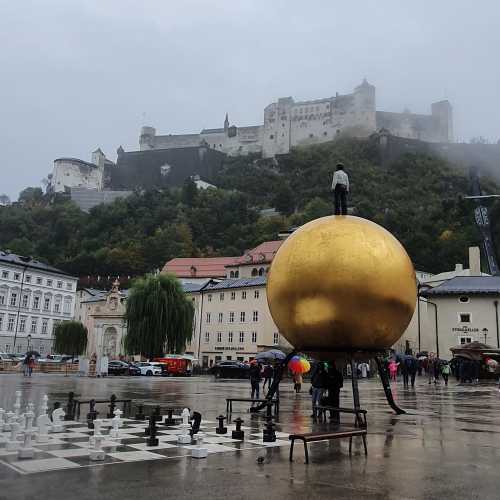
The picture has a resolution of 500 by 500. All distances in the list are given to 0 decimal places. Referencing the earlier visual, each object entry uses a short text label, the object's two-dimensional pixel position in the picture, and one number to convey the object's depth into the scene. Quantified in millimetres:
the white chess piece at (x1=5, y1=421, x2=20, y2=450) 8992
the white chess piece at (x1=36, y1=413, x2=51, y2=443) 10280
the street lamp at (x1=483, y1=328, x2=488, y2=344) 48875
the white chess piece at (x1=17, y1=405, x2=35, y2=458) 8477
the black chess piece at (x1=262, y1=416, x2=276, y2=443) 10337
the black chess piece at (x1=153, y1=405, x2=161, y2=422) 11979
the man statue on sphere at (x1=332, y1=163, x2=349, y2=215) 13523
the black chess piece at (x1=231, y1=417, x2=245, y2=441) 10766
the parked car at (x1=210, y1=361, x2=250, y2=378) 45719
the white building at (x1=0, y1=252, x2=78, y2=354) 70125
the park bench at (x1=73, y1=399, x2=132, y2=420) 14237
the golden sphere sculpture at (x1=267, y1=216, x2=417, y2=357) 11086
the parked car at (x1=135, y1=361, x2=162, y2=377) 45594
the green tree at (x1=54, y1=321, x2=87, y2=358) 66875
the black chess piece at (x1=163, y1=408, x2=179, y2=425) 12619
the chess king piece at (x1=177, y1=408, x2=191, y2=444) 10023
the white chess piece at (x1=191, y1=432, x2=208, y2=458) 8719
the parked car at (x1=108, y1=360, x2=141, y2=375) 45781
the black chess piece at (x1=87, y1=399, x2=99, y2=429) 12412
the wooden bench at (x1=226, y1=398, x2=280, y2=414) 14641
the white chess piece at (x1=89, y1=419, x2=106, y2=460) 8406
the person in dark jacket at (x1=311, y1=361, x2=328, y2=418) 14266
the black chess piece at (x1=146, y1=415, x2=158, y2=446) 9617
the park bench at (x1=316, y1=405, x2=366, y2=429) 11814
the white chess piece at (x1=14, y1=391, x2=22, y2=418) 11599
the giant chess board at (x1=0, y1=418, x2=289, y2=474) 8180
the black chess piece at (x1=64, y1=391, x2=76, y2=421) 13773
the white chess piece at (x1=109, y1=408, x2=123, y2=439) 9891
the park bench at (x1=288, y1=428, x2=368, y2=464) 8328
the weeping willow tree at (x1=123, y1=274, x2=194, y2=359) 51688
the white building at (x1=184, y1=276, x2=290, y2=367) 58625
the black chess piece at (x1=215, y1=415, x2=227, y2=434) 11370
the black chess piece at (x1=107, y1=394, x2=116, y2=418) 14188
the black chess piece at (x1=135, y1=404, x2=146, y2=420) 13547
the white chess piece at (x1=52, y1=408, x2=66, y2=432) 11382
